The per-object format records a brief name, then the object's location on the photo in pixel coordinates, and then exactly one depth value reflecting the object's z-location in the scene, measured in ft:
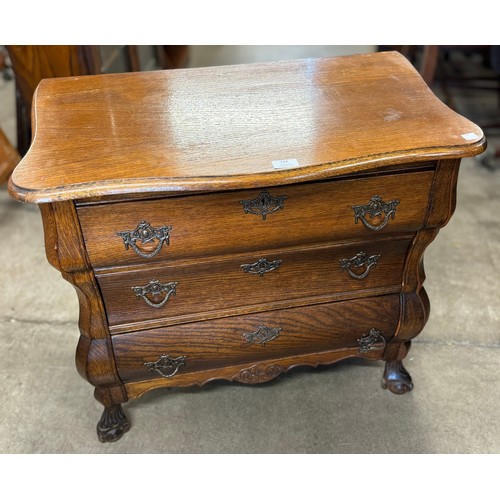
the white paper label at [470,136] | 3.76
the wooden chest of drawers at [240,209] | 3.64
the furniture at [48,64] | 7.53
